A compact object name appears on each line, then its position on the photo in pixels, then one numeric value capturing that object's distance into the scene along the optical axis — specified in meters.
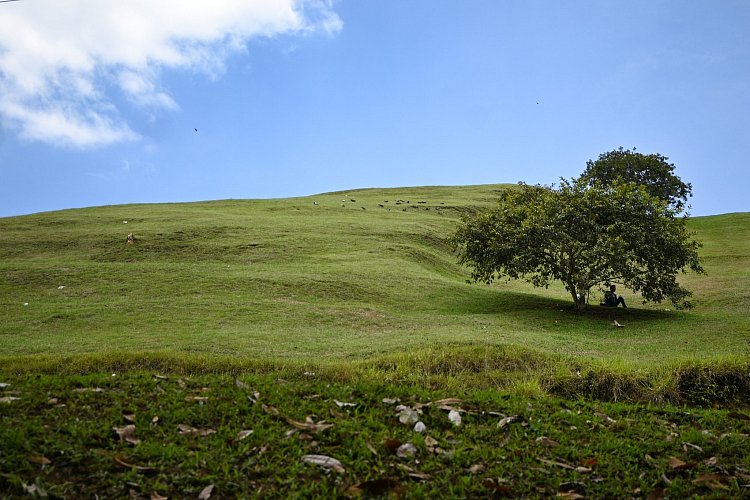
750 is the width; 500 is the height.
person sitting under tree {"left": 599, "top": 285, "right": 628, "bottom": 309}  29.01
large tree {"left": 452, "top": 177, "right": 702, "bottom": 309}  26.38
